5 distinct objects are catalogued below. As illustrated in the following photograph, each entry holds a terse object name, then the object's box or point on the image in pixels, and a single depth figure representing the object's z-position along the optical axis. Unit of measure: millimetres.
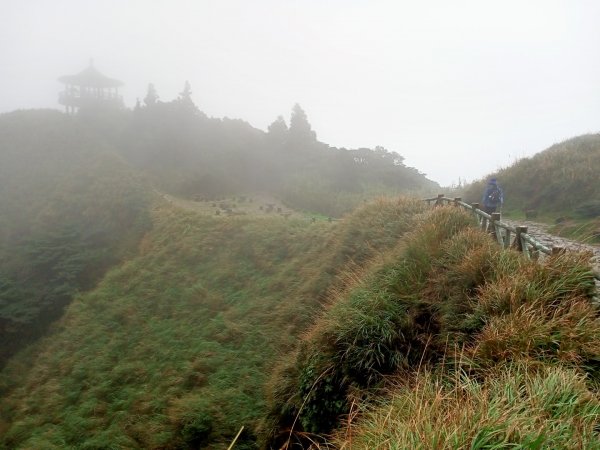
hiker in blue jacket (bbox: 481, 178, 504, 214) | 10875
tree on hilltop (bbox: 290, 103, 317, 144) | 32438
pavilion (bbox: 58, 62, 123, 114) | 40344
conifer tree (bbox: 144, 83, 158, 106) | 36872
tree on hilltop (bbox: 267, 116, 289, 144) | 32638
